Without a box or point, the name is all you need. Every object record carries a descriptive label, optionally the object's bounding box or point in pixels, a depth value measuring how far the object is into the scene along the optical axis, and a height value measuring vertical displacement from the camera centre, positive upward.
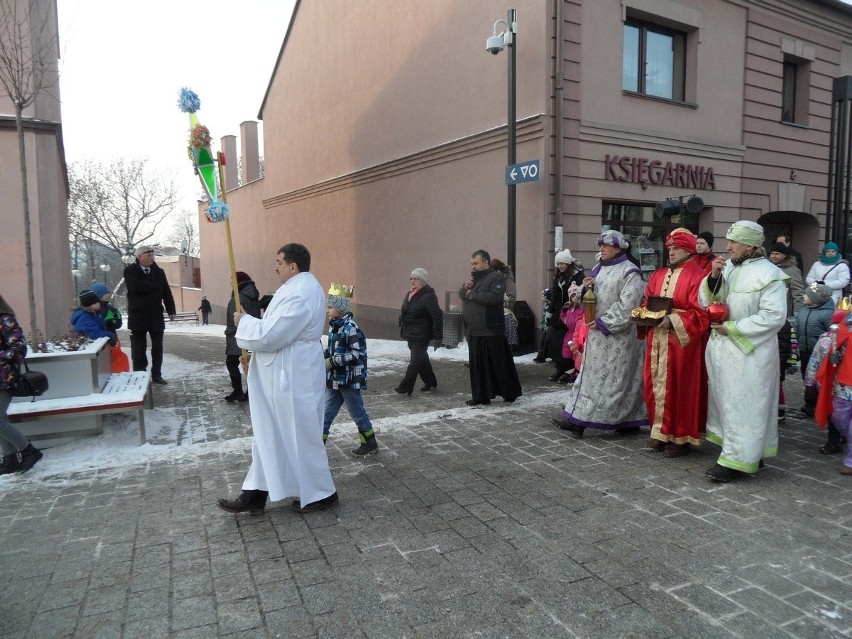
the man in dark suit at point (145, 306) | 8.60 -0.43
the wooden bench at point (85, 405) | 5.47 -1.15
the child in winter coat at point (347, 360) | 5.36 -0.73
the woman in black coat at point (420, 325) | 8.13 -0.67
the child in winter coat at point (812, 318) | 6.66 -0.51
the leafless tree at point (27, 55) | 7.08 +2.71
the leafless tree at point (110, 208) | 41.88 +4.53
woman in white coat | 7.95 -0.01
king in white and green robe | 4.68 -0.70
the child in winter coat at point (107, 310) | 8.00 -0.49
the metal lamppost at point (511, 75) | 10.52 +3.30
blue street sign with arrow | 10.34 +1.65
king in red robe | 5.27 -0.77
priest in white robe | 4.14 -0.81
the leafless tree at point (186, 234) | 66.75 +4.25
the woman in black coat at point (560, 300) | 8.98 -0.41
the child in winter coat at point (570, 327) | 8.70 -0.77
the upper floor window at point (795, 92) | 14.84 +4.19
